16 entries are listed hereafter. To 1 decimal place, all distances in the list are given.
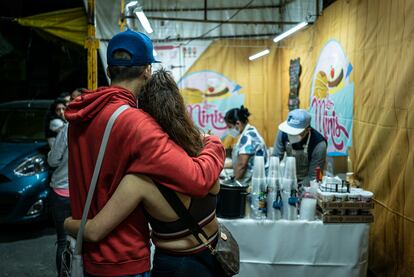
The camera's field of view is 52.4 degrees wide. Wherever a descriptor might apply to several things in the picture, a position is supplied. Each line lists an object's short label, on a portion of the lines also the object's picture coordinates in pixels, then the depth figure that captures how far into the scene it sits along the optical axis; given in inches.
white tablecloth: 156.3
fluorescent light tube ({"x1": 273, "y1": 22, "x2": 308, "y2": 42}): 260.5
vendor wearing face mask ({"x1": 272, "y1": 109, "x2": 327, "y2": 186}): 187.6
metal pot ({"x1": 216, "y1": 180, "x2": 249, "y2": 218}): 152.4
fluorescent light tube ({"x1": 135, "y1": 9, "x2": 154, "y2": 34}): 255.6
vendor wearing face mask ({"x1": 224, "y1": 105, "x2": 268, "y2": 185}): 191.6
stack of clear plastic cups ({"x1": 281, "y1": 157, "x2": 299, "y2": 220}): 155.0
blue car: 241.0
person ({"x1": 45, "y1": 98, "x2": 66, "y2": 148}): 196.5
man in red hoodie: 65.4
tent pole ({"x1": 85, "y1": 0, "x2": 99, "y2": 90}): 239.1
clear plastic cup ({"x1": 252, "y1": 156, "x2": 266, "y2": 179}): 157.8
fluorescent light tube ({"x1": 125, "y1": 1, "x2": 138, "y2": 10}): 260.7
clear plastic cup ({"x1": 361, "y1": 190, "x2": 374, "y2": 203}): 154.5
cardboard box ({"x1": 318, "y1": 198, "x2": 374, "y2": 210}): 153.6
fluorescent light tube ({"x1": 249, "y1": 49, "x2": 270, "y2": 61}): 353.1
